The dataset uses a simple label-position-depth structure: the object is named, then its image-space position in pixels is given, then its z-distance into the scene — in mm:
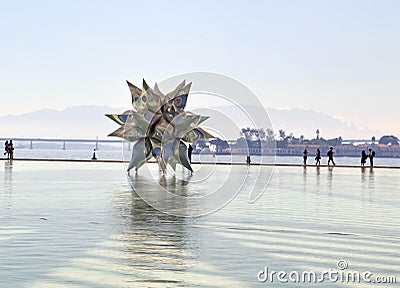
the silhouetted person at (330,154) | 55344
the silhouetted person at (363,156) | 55188
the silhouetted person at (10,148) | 56531
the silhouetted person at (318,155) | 56812
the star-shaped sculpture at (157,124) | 30891
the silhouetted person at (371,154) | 55428
